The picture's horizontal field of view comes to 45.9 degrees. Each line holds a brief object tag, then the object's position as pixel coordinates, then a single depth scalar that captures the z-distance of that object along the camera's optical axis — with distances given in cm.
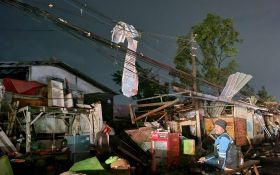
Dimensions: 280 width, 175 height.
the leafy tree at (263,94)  5054
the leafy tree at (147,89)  3653
